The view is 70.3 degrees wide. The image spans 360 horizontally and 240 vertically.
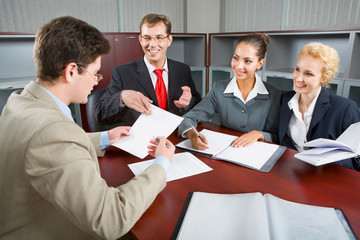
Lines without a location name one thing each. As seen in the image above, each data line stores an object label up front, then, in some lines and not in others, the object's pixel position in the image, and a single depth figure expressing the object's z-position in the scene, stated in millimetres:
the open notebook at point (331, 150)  1010
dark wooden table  810
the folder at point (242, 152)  1159
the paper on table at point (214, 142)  1295
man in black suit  1964
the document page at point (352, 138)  1035
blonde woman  1418
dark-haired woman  1717
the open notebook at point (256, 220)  699
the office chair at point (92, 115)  1817
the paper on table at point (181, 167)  1077
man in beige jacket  663
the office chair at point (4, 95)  2660
